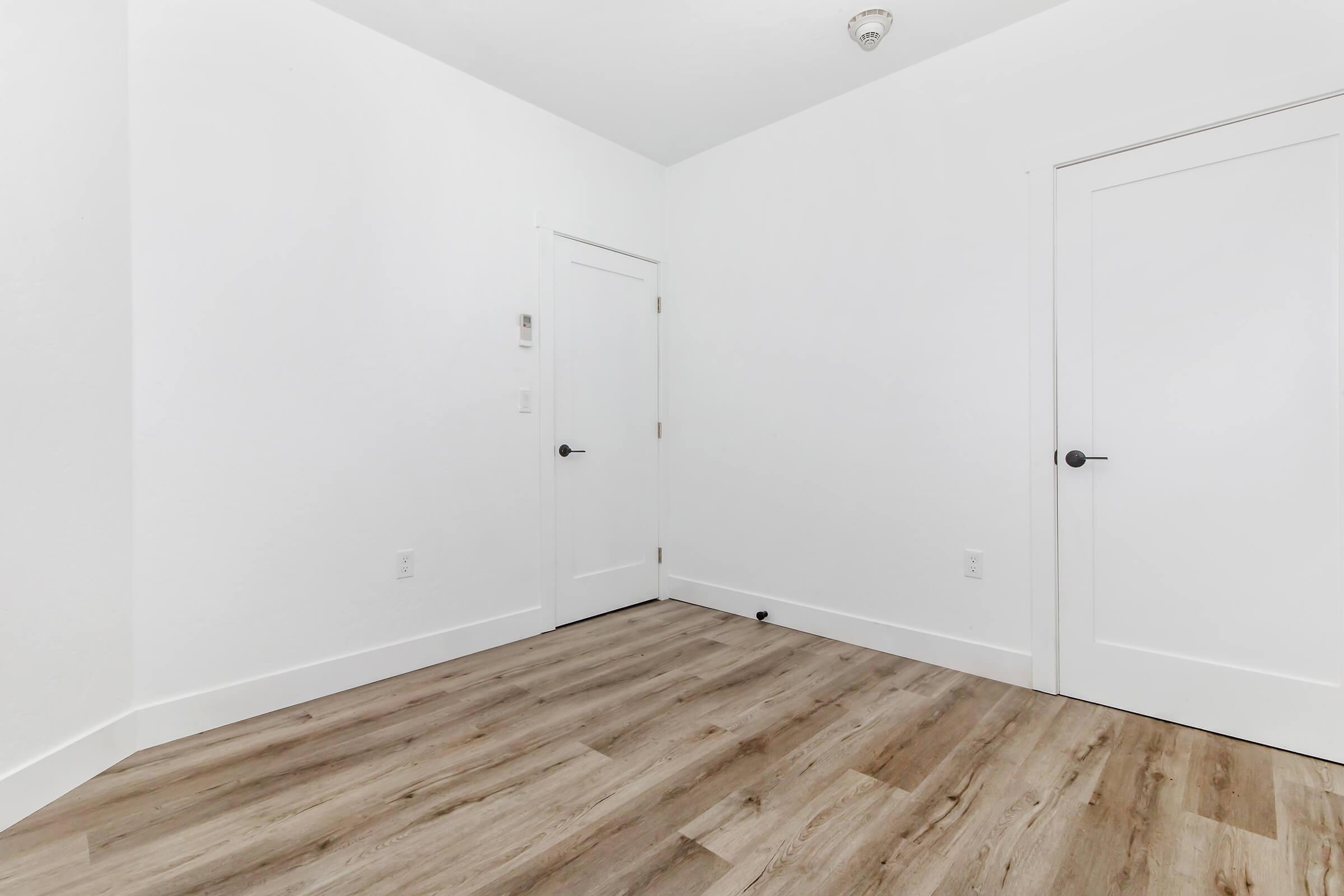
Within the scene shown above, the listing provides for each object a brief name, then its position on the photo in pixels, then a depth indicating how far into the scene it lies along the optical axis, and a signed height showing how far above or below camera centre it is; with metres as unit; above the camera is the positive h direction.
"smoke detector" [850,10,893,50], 2.53 +1.68
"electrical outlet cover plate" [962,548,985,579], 2.74 -0.52
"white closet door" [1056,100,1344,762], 2.05 +0.05
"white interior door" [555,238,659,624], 3.48 +0.09
